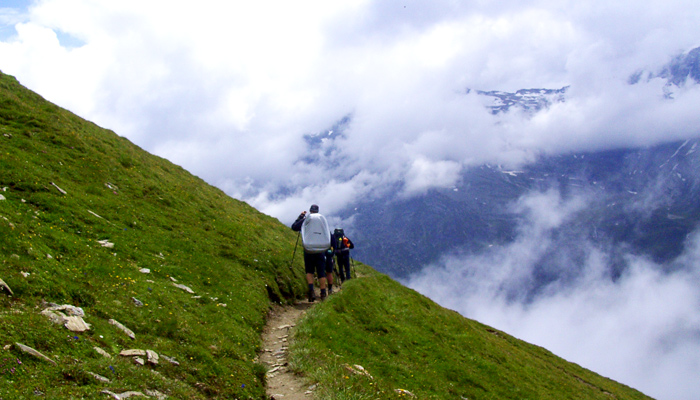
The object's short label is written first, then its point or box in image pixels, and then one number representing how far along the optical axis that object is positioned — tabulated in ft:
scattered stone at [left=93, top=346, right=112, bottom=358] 28.91
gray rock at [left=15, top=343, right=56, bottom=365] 24.35
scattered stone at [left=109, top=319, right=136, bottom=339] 34.47
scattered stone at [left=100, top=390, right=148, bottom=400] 24.06
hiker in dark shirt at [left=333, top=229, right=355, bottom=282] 87.04
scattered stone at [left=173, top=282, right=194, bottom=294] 52.31
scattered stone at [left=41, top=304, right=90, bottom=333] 30.01
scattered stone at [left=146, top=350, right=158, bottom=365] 31.73
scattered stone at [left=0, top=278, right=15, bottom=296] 30.96
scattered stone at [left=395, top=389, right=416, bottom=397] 42.86
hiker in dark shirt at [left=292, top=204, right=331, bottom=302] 66.59
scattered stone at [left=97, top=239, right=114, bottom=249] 52.20
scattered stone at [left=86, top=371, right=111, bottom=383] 25.39
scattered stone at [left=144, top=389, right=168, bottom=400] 26.48
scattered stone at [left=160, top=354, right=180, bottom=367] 33.35
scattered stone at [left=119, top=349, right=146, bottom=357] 30.82
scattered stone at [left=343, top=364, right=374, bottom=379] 41.42
